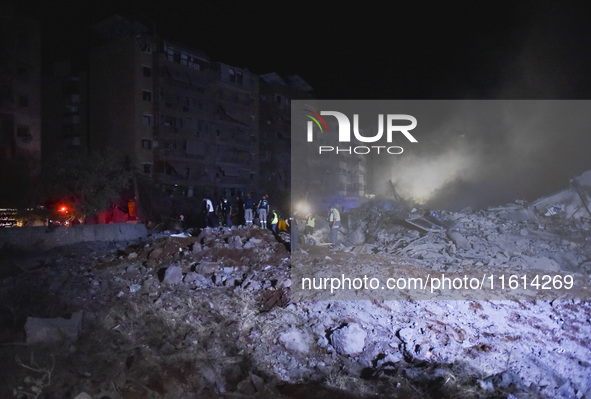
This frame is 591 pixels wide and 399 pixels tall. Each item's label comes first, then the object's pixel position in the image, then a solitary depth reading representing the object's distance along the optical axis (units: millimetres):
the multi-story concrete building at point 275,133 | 41656
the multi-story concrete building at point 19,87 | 25531
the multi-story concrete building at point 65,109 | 31797
